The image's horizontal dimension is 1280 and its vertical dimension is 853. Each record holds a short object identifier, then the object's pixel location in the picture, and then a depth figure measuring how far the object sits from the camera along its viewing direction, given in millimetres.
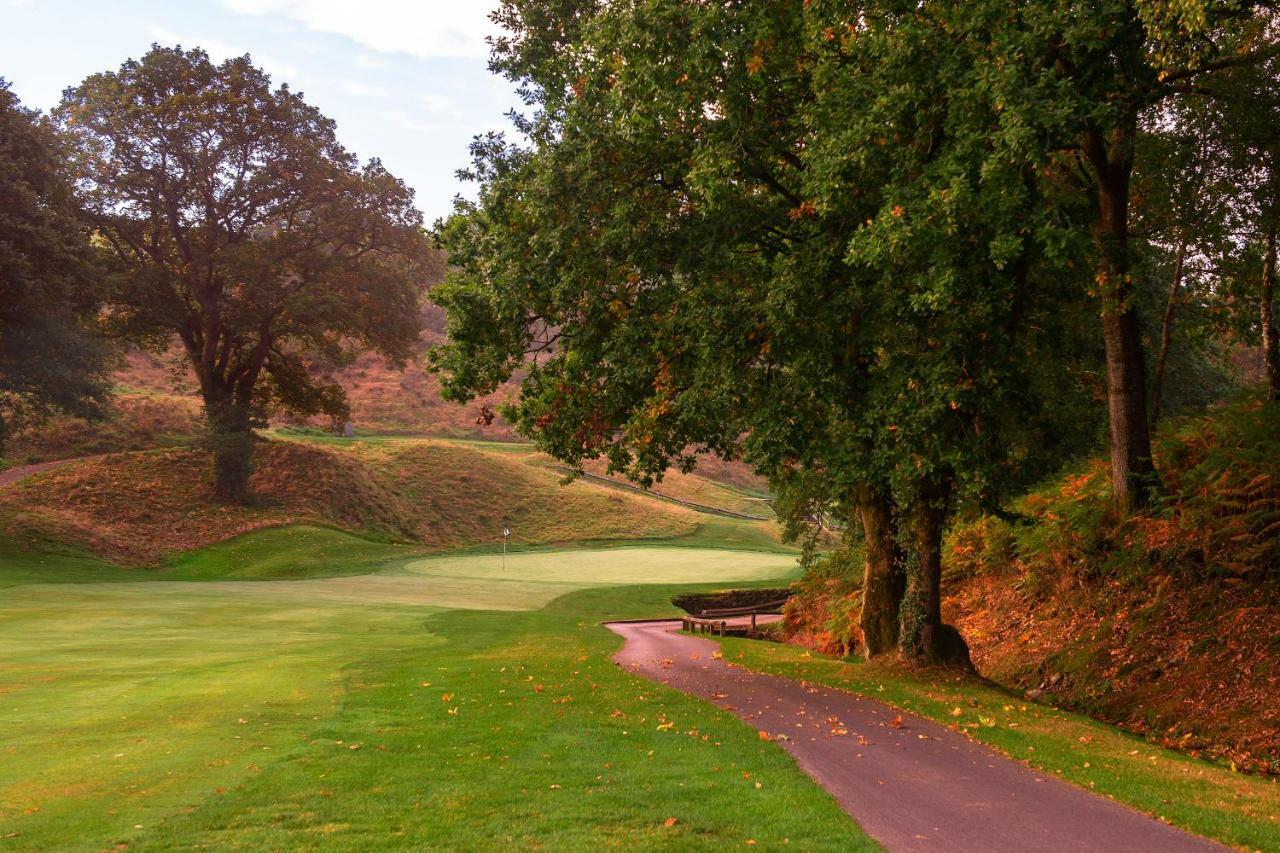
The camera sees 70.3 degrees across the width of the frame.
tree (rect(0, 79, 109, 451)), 34312
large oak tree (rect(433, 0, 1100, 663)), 12641
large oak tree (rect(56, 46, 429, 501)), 43531
